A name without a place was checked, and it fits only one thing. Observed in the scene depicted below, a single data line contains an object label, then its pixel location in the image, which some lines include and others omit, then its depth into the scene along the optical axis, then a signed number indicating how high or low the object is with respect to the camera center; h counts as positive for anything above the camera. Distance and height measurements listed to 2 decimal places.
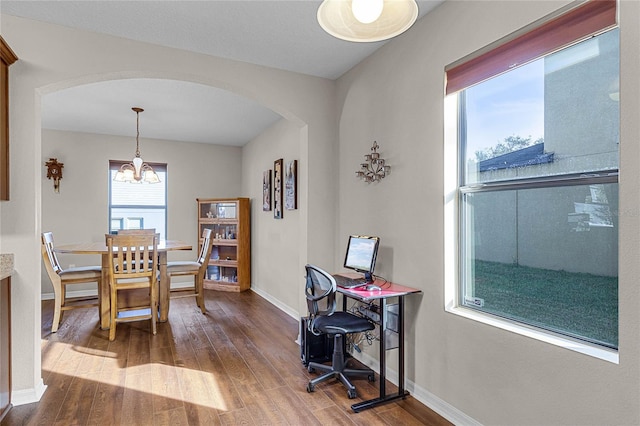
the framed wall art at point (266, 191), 5.26 +0.35
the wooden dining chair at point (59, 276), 3.79 -0.71
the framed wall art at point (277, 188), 4.84 +0.35
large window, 1.55 +0.14
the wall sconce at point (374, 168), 2.81 +0.37
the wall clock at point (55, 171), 5.25 +0.64
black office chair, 2.34 -0.78
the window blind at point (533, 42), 1.52 +0.85
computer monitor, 2.66 -0.32
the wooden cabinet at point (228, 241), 5.92 -0.47
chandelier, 4.53 +0.54
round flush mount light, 1.32 +0.76
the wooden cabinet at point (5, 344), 2.21 -0.84
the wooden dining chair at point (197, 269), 4.50 -0.71
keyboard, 2.54 -0.51
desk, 2.30 -0.78
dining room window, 5.78 +0.17
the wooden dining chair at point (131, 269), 3.64 -0.60
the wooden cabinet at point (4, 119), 2.22 +0.60
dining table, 3.85 -0.66
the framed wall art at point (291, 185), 4.39 +0.36
